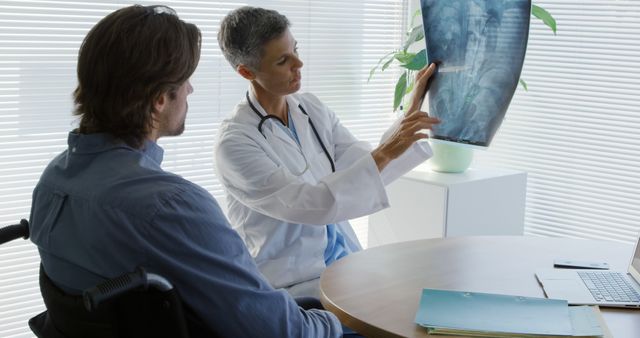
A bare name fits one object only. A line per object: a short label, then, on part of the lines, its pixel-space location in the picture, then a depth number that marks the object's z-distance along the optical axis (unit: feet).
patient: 4.05
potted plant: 10.91
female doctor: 7.37
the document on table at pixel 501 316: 4.97
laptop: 5.60
